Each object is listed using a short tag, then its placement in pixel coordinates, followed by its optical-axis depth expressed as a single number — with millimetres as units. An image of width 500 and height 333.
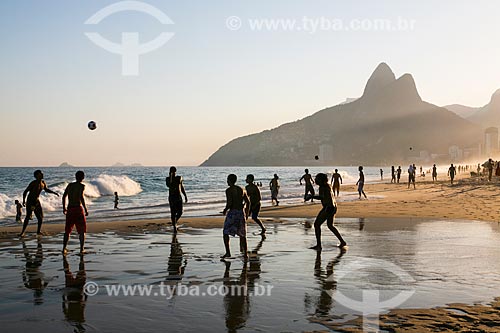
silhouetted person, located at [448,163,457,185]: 44247
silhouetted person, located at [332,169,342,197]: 31781
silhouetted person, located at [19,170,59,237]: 15641
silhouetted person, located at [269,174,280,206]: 28469
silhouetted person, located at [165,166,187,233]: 17000
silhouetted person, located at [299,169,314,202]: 25719
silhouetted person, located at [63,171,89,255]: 12575
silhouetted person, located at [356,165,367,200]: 31822
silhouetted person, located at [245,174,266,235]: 17203
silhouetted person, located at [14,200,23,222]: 23219
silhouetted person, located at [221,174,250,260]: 11516
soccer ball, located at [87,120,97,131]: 21014
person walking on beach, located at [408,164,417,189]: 45125
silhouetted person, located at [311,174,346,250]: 12938
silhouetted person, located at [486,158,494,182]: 44716
